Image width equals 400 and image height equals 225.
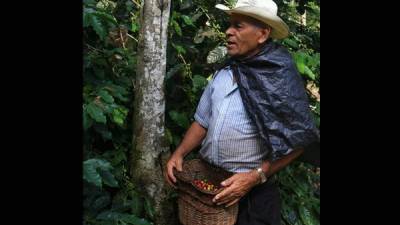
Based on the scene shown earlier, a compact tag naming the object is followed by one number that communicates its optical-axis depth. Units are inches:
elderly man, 88.4
